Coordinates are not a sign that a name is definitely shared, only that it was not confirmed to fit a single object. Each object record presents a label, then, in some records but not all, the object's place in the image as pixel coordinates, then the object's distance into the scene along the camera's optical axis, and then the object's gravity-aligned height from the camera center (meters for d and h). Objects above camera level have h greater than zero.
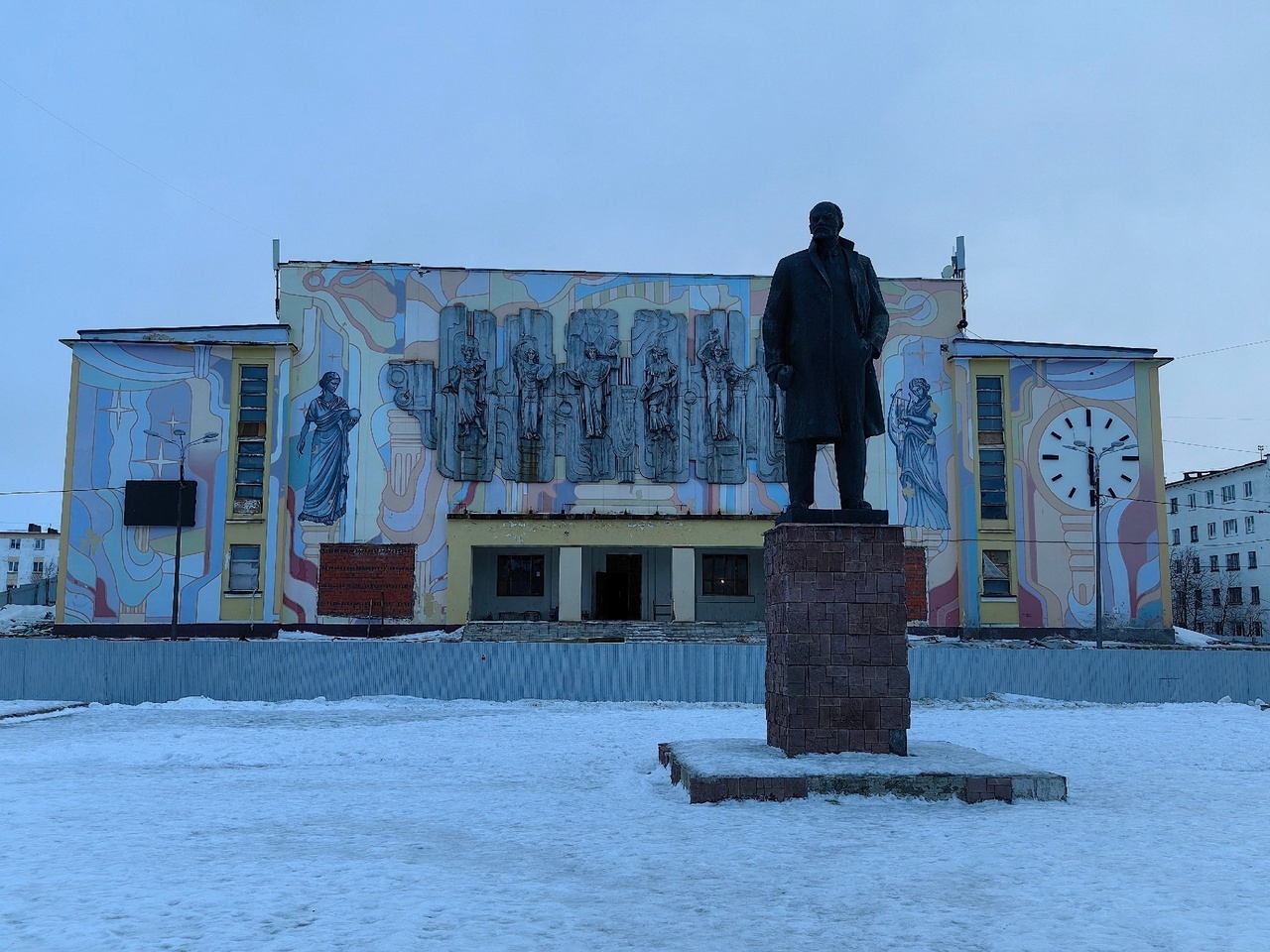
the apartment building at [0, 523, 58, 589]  89.25 +1.10
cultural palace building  31.58 +3.93
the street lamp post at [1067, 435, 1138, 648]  30.55 +2.79
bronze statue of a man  8.98 +2.04
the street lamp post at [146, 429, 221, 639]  29.20 +2.48
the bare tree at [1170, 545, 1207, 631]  65.50 -0.51
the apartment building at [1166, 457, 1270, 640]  61.06 +1.98
